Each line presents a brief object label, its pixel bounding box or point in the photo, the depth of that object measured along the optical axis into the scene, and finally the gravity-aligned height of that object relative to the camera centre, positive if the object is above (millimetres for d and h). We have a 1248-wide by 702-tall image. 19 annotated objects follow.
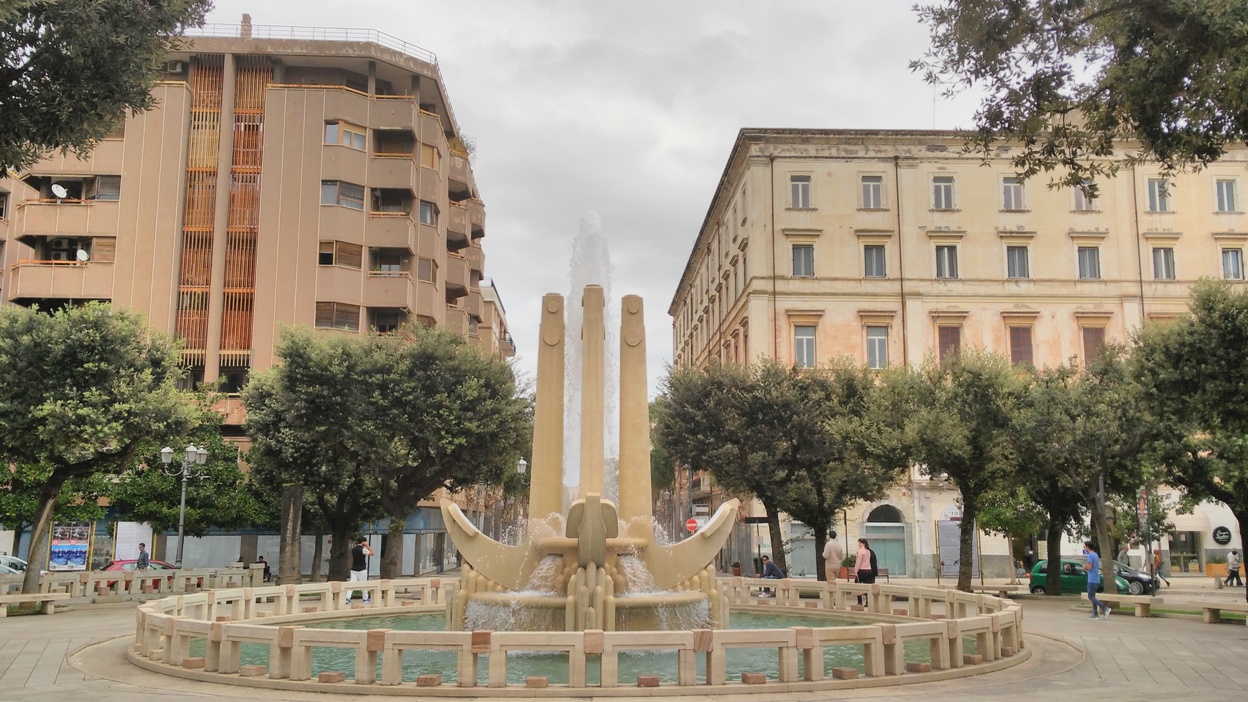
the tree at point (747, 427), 35781 +2692
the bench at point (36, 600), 22694 -2206
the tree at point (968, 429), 30281 +2243
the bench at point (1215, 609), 20750 -2016
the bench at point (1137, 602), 22750 -2115
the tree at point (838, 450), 33250 +1837
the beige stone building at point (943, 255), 47188 +11492
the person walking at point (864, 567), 23812 -1394
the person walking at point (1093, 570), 23180 -1442
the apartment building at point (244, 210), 45750 +12967
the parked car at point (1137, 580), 34531 -2423
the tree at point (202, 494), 40625 +310
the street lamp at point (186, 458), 30275 +1284
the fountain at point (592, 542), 15711 -604
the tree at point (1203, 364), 21859 +3095
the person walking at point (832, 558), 24766 -1256
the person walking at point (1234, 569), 41281 -2423
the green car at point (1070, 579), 35281 -2463
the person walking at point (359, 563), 27812 -1594
